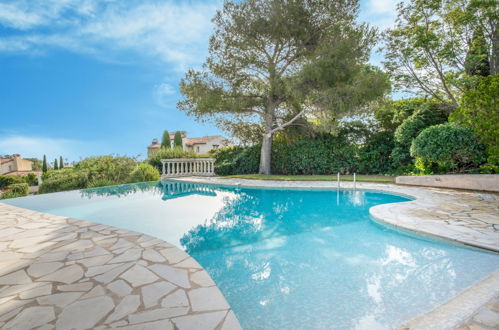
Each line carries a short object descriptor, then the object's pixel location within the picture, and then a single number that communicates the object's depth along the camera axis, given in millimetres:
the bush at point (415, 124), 9898
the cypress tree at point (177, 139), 24438
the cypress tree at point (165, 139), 23228
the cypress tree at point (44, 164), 27172
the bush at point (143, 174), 11820
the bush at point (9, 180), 21886
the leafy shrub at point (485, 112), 6012
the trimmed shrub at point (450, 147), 7523
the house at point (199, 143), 36312
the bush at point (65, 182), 10195
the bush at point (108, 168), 11133
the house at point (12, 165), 32900
